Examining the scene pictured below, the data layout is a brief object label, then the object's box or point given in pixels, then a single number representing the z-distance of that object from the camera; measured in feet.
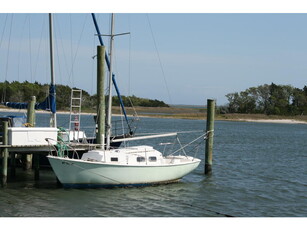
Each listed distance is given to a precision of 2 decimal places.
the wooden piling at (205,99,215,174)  104.27
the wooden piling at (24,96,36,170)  107.55
